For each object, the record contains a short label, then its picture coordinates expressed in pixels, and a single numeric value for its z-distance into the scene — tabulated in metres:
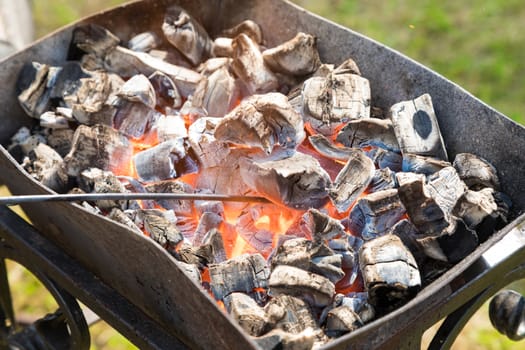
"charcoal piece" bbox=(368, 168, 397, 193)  1.16
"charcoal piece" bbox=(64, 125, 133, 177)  1.22
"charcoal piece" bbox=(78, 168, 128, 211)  1.17
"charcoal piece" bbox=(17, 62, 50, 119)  1.30
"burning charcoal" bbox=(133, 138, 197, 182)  1.20
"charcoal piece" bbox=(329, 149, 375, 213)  1.15
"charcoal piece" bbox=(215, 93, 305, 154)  1.17
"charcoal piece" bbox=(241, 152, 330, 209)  1.12
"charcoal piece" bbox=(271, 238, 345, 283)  1.09
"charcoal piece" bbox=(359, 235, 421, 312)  1.06
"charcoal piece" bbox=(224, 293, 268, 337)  1.04
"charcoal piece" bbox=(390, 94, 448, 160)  1.20
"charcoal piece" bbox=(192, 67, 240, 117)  1.27
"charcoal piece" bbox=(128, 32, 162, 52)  1.38
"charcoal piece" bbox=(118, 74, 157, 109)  1.26
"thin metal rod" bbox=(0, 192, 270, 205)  1.06
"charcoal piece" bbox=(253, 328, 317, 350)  1.01
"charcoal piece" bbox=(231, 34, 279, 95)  1.29
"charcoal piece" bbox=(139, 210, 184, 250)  1.13
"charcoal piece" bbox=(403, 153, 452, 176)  1.18
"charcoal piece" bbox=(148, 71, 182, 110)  1.30
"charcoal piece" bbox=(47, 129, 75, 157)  1.29
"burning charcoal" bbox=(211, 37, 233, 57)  1.35
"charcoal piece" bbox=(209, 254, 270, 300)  1.10
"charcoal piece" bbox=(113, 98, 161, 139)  1.26
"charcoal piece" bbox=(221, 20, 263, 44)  1.37
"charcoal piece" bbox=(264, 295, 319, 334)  1.05
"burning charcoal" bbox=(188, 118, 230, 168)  1.20
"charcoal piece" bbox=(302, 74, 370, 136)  1.21
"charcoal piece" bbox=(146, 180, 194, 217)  1.18
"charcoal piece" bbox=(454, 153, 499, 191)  1.17
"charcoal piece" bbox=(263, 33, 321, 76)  1.28
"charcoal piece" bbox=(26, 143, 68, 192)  1.23
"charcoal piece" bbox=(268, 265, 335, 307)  1.07
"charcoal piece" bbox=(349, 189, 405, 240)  1.13
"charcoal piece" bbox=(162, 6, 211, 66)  1.35
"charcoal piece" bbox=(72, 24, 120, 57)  1.35
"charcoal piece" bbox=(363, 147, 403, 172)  1.20
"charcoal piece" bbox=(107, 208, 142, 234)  1.14
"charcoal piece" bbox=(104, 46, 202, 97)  1.31
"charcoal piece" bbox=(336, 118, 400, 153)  1.20
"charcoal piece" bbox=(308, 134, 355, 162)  1.19
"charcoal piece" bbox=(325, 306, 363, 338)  1.05
